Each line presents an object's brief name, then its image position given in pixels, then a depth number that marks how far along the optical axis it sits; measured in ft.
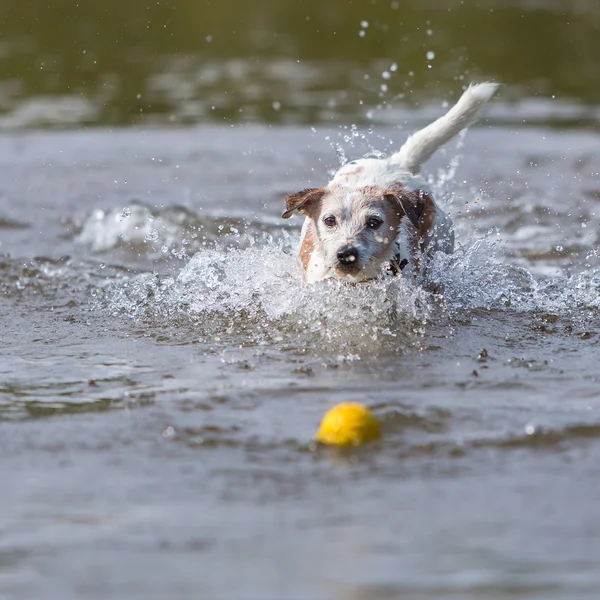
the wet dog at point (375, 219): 40.27
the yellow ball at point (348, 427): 28.17
